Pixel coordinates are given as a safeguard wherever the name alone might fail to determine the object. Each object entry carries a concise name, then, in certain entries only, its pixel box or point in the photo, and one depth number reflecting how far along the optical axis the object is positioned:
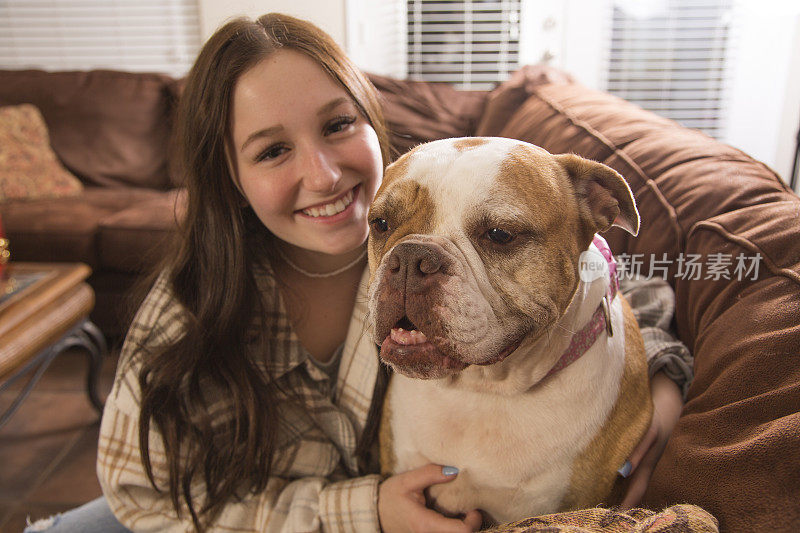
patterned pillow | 3.31
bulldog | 0.80
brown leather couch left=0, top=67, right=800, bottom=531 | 0.73
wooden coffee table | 1.93
